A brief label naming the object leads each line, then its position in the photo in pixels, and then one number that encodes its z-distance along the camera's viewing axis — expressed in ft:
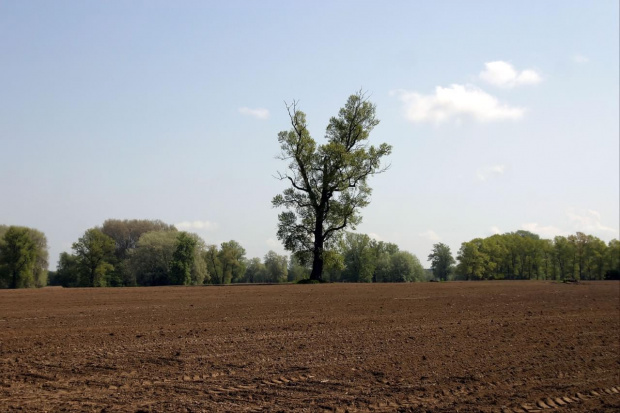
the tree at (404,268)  391.65
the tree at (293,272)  466.45
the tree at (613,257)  334.03
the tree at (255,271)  486.38
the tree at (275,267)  452.76
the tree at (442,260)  420.36
